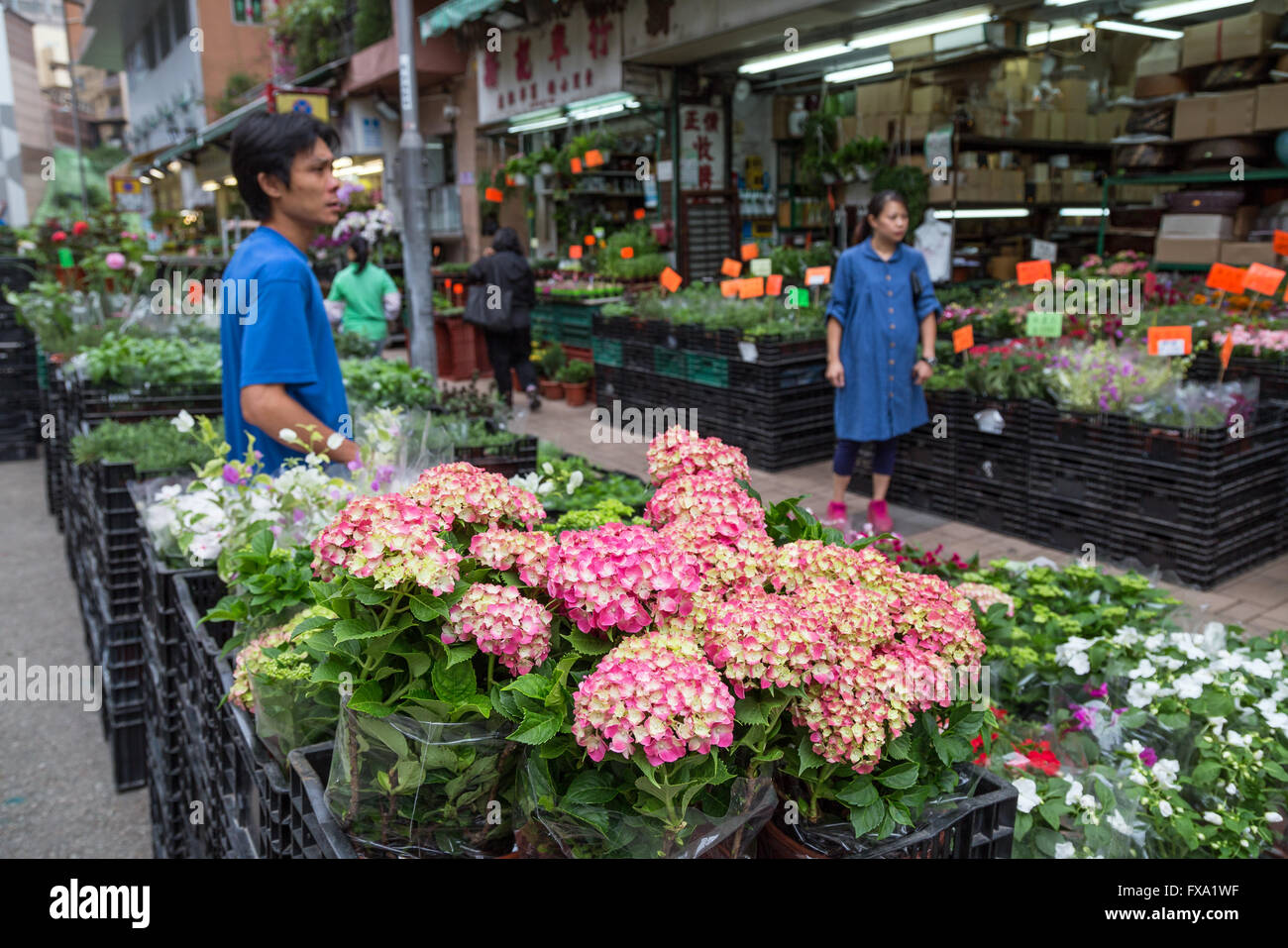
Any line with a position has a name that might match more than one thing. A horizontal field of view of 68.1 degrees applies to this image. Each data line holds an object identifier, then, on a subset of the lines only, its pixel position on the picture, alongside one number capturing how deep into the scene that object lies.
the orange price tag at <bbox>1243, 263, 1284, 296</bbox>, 5.09
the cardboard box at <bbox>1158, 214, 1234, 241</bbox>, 7.67
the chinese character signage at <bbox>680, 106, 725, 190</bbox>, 11.10
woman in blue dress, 5.51
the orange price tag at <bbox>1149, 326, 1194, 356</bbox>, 4.95
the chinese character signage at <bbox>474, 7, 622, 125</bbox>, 10.81
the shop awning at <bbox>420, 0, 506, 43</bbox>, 10.58
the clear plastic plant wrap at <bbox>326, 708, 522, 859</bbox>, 1.22
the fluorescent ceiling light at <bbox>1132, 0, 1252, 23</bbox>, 7.63
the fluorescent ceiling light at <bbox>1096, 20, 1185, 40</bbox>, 8.43
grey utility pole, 8.00
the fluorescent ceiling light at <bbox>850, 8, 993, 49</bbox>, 8.16
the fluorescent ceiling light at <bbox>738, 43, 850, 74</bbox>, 9.49
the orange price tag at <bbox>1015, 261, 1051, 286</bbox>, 5.60
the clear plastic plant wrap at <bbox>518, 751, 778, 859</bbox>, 1.12
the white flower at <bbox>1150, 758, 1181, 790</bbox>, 2.21
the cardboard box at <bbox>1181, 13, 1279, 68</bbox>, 7.45
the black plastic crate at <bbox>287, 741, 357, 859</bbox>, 1.29
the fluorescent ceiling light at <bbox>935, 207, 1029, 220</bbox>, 10.56
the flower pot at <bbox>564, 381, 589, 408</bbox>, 10.51
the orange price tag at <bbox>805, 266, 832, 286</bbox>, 6.47
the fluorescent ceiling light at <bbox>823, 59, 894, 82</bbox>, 10.19
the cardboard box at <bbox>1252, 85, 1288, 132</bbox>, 7.26
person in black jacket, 9.58
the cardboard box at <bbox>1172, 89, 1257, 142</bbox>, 7.48
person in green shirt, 8.05
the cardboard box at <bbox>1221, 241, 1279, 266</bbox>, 7.33
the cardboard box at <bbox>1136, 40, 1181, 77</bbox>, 8.26
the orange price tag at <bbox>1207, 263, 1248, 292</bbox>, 5.39
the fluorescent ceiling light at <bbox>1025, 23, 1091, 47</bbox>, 8.75
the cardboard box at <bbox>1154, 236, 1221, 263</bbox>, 7.70
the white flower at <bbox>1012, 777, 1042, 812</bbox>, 2.04
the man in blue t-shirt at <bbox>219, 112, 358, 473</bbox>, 2.54
